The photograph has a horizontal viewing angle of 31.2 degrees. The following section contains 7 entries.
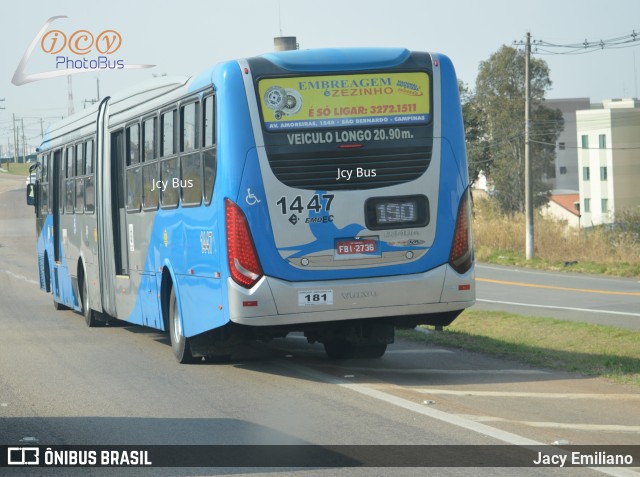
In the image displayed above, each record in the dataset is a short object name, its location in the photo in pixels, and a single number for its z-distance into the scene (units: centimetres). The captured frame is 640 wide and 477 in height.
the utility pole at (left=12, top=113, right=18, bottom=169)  19000
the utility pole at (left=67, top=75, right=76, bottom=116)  8543
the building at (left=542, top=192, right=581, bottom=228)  10308
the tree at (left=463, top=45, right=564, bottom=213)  7638
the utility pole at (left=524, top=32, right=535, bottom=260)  4409
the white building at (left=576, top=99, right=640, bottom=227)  9262
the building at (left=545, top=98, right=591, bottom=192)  12694
